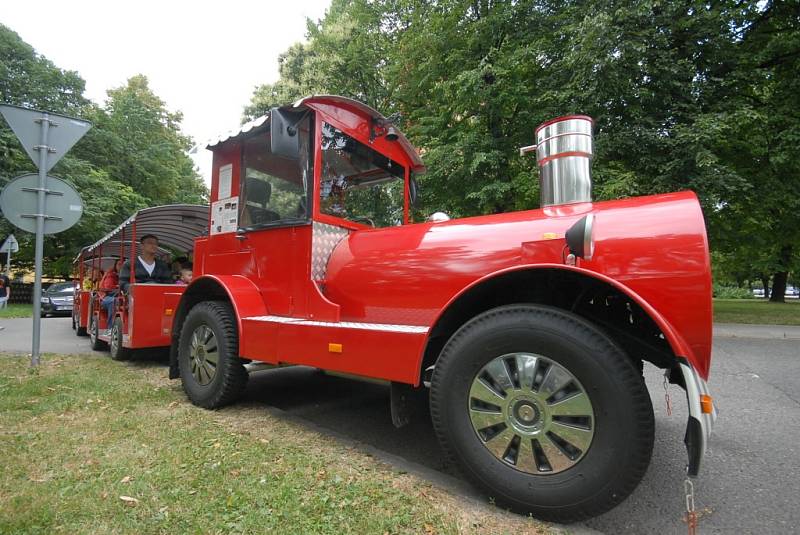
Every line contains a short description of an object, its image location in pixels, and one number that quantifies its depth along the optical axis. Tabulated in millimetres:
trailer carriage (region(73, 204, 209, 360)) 5633
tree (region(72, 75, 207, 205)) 20047
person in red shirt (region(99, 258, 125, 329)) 7094
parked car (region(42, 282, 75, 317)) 16578
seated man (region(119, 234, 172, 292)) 6551
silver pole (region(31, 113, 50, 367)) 5008
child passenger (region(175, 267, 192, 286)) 7139
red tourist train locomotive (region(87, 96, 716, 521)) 1880
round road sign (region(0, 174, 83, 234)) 4871
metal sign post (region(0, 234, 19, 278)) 14241
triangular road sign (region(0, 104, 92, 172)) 4895
